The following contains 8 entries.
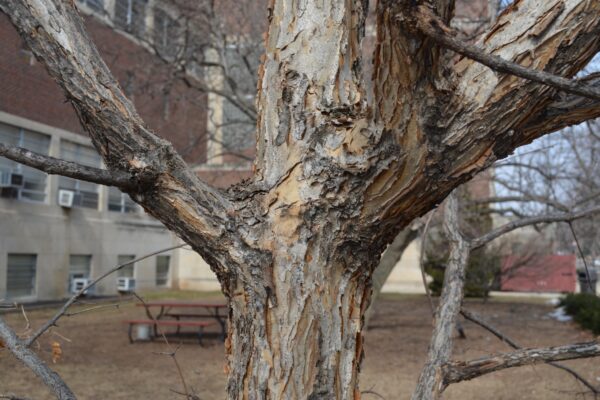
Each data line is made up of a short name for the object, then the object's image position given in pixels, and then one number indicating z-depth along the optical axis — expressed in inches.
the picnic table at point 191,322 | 441.1
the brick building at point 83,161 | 515.2
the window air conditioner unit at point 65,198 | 768.3
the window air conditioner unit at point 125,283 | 798.5
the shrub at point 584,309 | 517.7
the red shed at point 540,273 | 874.8
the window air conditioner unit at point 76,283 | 784.3
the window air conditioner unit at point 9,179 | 663.1
